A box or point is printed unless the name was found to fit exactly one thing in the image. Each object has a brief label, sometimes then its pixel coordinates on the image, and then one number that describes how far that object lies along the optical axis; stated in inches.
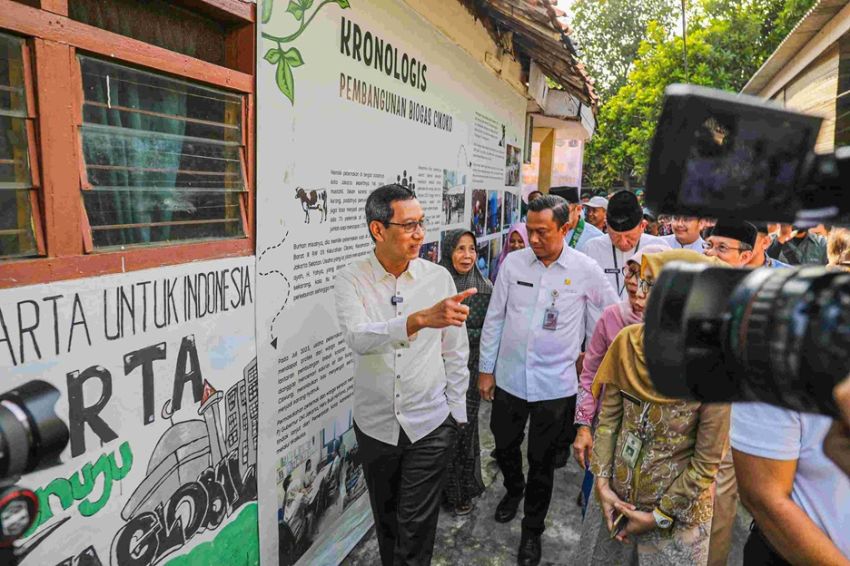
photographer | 55.9
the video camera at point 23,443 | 33.3
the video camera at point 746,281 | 30.5
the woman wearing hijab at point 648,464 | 78.4
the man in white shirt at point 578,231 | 237.3
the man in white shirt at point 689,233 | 184.1
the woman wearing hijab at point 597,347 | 103.7
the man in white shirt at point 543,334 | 131.3
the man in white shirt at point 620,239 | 169.6
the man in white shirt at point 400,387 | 96.6
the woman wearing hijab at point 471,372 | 145.8
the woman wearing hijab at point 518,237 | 205.3
